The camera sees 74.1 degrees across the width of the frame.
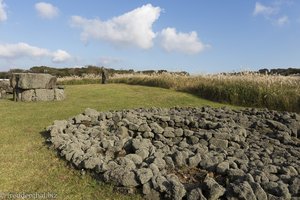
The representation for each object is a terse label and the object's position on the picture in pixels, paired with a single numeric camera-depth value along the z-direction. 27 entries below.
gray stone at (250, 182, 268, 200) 2.33
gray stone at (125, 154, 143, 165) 3.02
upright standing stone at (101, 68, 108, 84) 13.19
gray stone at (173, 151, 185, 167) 3.04
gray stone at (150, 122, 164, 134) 3.98
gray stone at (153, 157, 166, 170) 2.91
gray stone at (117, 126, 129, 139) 4.00
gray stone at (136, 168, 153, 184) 2.63
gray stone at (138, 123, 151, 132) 4.01
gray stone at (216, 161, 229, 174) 2.78
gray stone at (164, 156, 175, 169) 3.01
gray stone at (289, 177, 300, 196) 2.42
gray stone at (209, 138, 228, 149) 3.62
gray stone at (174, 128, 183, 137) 3.93
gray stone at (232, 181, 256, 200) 2.31
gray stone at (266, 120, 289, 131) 4.32
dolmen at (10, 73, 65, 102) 7.97
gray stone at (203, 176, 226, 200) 2.39
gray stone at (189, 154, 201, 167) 3.02
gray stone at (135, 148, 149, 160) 3.18
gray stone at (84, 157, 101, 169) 2.99
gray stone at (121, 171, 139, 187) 2.65
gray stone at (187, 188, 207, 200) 2.37
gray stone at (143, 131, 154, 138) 3.93
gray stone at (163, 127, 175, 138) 3.92
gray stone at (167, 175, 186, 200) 2.44
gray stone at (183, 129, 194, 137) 3.90
